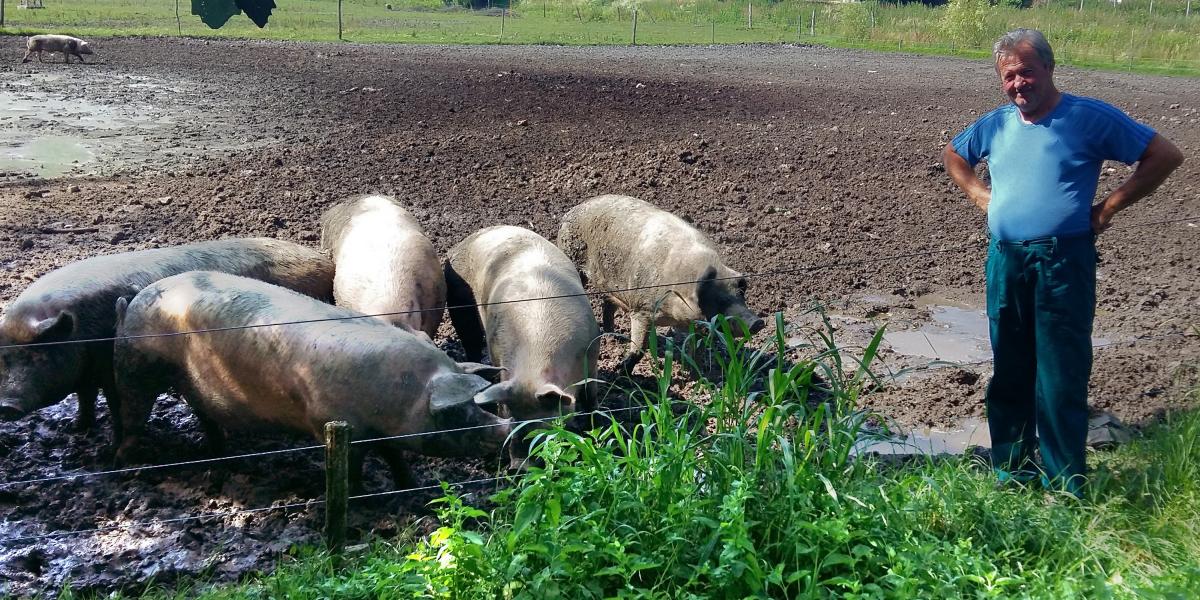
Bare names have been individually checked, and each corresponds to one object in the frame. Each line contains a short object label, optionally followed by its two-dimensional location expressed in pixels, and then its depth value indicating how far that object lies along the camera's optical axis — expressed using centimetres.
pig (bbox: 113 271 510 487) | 481
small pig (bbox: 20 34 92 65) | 1888
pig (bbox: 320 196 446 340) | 608
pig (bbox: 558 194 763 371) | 639
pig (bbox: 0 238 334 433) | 535
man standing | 429
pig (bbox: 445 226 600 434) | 522
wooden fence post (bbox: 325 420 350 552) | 400
